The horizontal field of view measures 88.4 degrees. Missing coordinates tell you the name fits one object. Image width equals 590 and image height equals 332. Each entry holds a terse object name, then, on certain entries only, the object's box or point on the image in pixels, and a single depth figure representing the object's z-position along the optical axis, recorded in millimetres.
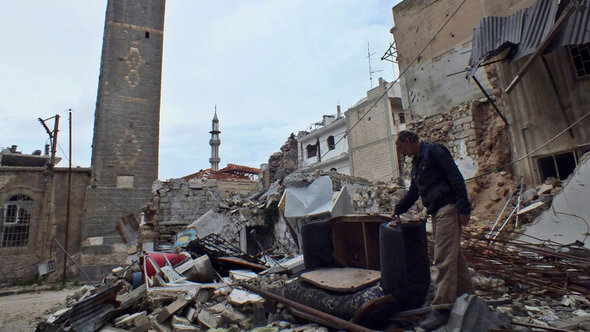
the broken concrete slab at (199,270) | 4770
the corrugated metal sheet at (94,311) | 3555
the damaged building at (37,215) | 13250
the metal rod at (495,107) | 7494
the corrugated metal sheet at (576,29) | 4871
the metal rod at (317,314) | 2400
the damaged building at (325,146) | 26688
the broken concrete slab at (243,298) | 3436
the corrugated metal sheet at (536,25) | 5457
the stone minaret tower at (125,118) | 12820
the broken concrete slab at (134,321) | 3447
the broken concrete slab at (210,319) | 3286
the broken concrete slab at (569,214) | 4824
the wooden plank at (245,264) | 5289
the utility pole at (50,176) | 13544
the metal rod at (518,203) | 5843
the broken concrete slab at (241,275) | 4540
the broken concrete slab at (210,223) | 8508
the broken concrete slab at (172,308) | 3559
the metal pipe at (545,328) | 2026
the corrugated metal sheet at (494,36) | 6117
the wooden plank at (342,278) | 2727
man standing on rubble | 2463
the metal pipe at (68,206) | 12980
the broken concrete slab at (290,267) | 4531
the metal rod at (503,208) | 6200
